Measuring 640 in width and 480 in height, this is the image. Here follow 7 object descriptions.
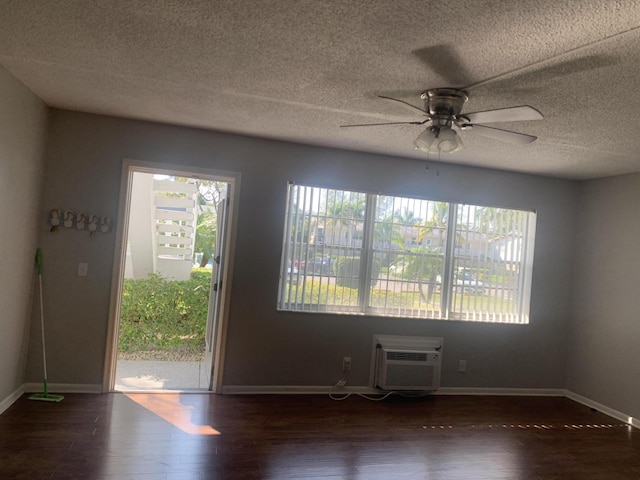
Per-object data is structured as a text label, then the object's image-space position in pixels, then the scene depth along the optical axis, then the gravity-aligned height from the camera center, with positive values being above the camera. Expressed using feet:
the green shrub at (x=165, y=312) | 19.43 -2.79
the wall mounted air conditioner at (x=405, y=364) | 13.78 -2.95
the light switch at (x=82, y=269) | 12.07 -0.69
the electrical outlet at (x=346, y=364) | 13.85 -3.09
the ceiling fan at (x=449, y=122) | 8.05 +2.82
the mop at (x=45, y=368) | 11.35 -3.36
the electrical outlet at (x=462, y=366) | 14.79 -3.06
